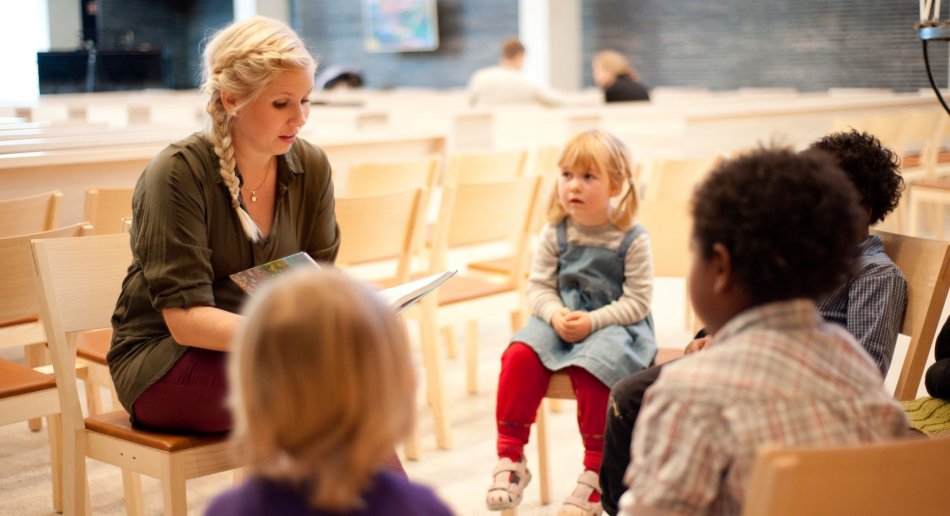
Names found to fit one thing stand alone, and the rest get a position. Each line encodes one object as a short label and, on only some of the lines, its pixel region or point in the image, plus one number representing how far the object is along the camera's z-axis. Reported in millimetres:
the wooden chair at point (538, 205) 3648
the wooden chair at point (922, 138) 5855
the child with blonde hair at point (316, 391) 930
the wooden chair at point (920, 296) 2000
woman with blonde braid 1928
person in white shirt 8562
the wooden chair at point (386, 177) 3711
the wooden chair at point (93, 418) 1924
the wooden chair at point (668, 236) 2881
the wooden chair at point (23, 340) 2234
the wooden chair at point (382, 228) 2887
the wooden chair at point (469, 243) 3168
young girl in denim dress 2373
